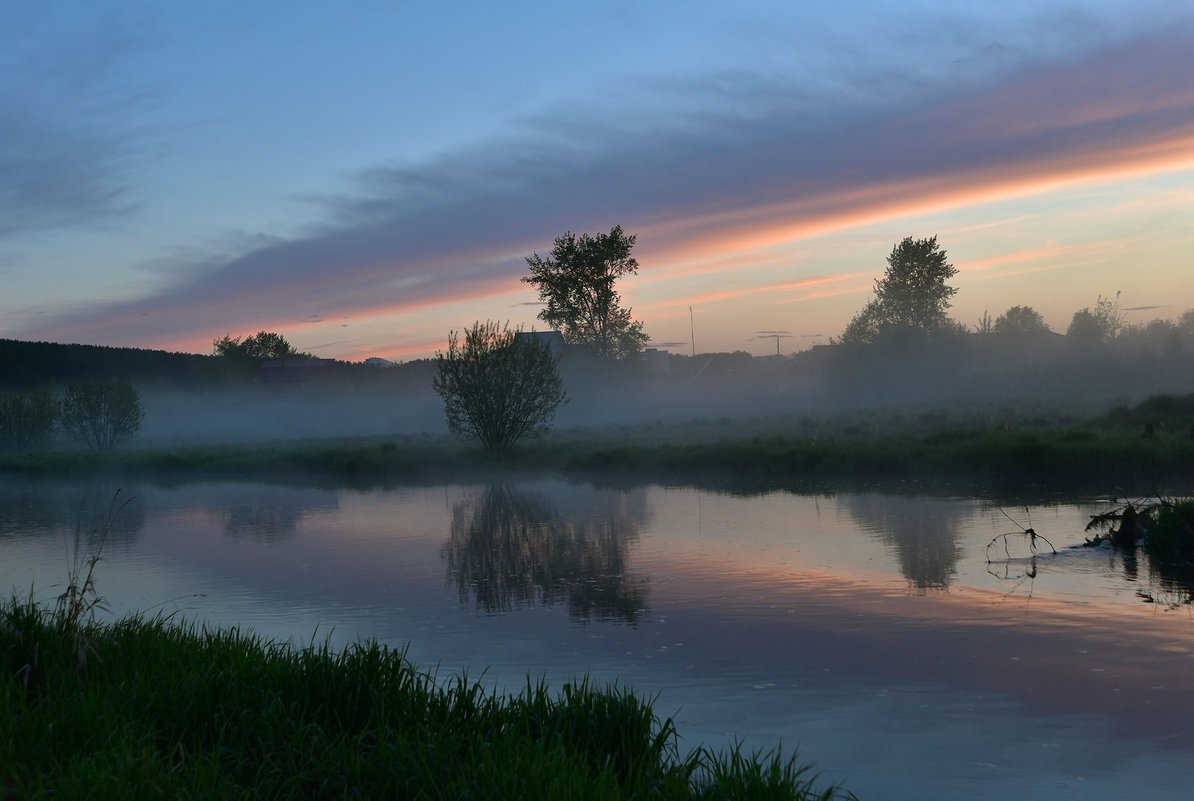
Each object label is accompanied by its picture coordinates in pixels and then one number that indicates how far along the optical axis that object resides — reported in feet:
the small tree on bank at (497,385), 112.57
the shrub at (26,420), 170.91
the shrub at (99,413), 170.09
